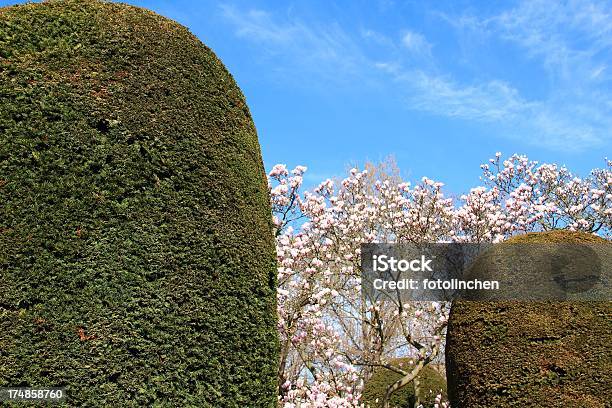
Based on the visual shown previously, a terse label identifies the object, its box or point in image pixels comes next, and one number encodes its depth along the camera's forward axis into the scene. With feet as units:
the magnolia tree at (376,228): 29.22
